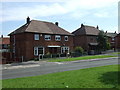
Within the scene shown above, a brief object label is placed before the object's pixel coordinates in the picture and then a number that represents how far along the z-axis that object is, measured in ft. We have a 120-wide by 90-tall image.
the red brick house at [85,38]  119.49
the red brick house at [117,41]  155.16
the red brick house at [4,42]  152.62
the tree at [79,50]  91.95
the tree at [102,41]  111.73
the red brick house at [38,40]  77.93
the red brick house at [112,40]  144.79
